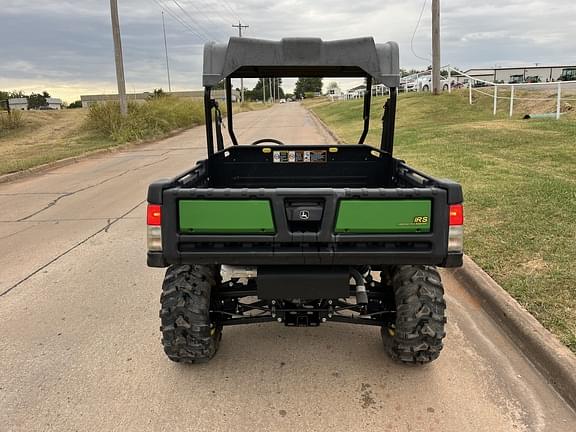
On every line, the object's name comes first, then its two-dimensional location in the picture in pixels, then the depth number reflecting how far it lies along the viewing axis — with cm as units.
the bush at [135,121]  2194
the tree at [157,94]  3307
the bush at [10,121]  2595
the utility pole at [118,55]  2077
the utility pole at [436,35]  2269
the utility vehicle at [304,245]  264
